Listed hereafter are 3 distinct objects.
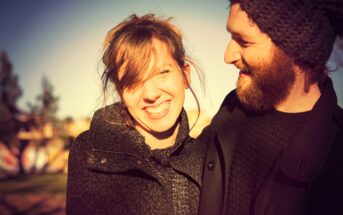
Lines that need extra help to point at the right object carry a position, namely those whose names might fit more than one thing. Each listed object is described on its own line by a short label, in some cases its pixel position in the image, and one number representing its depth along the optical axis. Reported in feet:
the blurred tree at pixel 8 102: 74.90
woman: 6.73
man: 6.09
